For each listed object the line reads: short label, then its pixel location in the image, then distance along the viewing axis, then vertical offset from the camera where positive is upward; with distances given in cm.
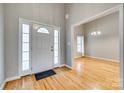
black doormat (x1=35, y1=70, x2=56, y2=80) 225 -107
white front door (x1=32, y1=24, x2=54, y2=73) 251 -7
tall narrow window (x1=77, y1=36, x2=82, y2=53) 570 +19
